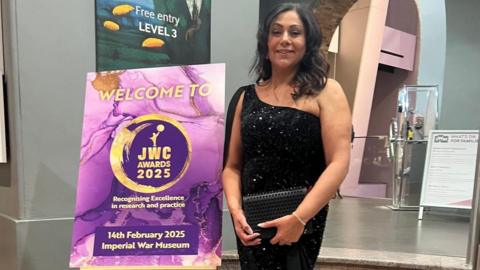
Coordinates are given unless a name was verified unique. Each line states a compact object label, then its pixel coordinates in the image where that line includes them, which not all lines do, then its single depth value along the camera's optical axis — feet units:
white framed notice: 14.10
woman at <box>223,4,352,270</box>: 4.39
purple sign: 5.40
